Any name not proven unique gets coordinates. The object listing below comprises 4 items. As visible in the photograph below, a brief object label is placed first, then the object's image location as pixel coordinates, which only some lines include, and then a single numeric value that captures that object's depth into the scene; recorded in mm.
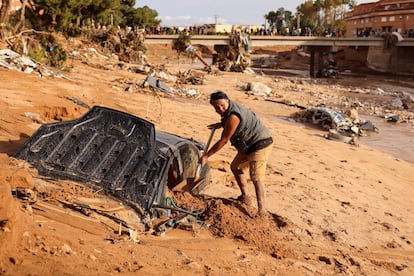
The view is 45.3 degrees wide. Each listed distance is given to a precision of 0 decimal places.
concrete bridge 42344
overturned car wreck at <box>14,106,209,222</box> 4523
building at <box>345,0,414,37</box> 51562
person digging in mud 5484
